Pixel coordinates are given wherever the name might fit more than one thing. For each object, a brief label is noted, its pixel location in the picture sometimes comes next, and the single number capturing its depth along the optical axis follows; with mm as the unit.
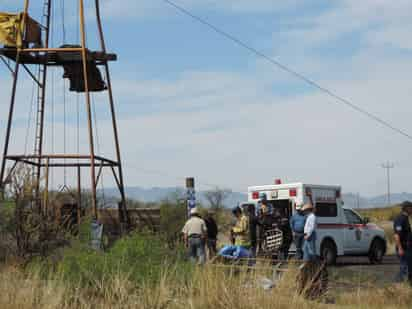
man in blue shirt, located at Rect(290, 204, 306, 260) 16562
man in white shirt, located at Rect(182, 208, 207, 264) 16609
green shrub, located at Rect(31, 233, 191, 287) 10578
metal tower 21562
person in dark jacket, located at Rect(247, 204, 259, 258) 18502
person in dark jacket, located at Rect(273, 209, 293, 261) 19500
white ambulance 20469
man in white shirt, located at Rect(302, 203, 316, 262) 14695
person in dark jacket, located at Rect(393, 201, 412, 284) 13406
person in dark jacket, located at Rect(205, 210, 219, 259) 20312
